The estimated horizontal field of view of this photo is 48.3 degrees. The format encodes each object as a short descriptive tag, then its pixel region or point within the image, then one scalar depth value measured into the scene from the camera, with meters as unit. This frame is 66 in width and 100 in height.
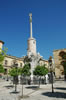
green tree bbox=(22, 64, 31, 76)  14.34
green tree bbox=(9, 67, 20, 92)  11.37
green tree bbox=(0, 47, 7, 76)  16.33
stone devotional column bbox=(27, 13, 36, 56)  15.18
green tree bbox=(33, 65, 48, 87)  13.25
